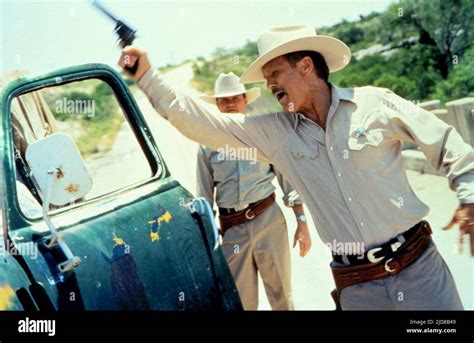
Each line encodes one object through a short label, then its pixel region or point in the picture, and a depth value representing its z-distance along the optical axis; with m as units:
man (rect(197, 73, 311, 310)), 4.31
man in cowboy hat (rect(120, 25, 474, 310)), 2.79
